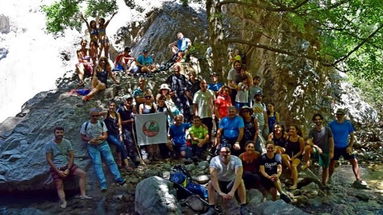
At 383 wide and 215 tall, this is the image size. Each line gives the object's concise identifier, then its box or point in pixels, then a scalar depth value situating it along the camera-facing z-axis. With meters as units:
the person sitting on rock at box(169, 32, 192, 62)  12.33
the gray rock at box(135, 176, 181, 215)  6.43
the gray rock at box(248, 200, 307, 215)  6.21
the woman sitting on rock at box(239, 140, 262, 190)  7.24
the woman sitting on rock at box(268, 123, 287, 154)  8.20
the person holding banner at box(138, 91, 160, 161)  8.67
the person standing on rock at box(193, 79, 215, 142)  9.08
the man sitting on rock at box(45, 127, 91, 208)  7.15
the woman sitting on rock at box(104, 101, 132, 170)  8.07
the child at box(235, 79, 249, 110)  9.02
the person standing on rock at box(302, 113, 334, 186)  7.93
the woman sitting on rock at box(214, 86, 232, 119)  9.01
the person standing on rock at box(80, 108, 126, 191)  7.60
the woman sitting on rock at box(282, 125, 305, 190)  8.01
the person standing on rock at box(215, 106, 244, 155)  7.67
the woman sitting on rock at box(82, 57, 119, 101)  9.65
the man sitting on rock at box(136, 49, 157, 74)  11.69
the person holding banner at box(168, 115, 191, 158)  8.77
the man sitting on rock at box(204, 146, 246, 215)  6.50
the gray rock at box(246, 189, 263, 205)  6.93
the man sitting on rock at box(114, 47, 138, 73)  12.16
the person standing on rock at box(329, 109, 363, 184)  8.00
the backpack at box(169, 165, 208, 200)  7.03
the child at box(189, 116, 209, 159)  8.70
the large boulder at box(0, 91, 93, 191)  7.68
